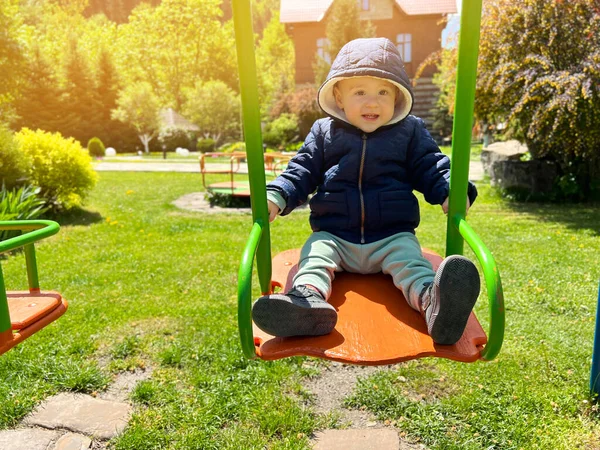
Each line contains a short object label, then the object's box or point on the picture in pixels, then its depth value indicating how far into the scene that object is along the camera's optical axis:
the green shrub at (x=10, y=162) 6.57
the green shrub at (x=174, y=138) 27.81
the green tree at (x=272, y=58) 32.91
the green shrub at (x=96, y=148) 24.15
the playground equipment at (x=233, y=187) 8.32
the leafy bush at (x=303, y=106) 22.62
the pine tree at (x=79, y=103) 26.96
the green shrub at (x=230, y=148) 21.82
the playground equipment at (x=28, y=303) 1.67
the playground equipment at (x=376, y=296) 1.48
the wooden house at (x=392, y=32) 23.69
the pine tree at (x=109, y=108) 28.14
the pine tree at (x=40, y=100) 25.23
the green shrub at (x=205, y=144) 25.73
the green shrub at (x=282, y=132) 22.62
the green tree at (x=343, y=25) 19.62
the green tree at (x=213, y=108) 26.75
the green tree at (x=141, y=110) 25.66
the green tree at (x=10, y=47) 11.62
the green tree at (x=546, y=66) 6.68
